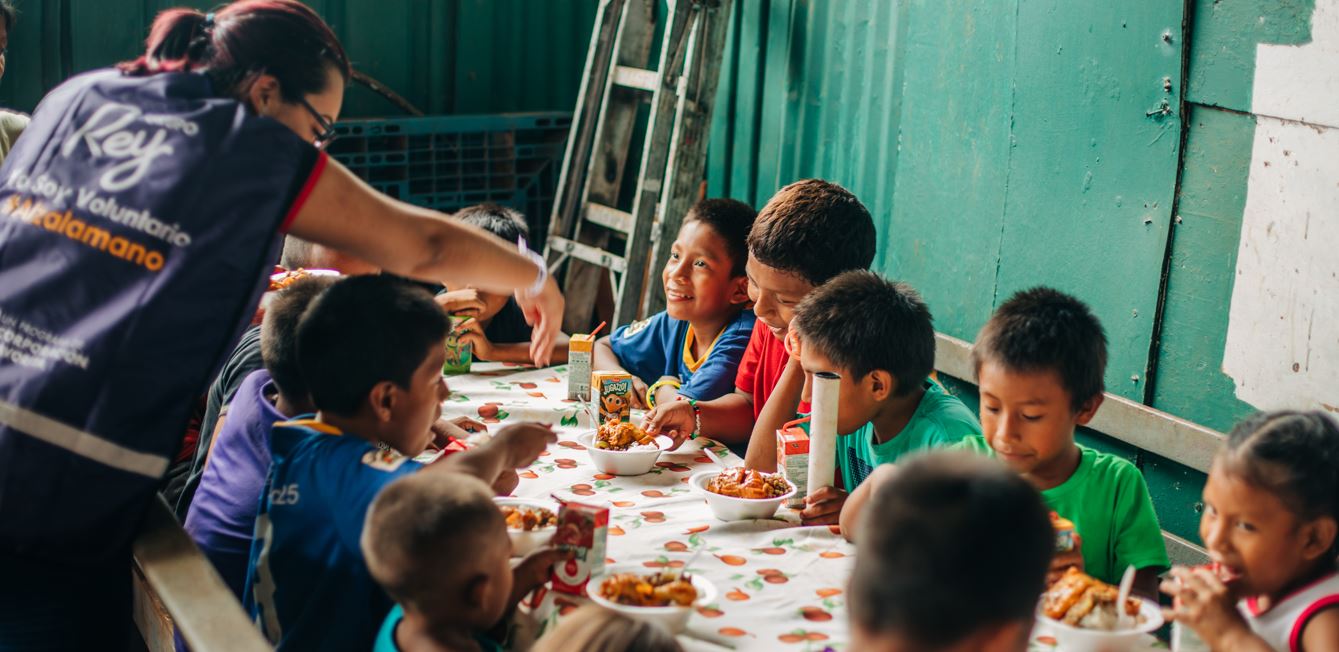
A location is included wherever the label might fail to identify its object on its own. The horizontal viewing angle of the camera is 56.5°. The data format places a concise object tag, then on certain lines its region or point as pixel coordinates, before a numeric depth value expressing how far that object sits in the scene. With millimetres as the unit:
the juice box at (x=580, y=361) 3748
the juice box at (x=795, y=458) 2818
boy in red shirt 3445
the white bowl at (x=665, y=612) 2076
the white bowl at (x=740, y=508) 2658
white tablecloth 2164
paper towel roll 2727
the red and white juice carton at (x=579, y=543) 2277
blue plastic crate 6281
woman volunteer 2164
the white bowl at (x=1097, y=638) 2008
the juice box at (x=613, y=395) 3375
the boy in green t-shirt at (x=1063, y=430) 2455
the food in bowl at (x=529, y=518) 2484
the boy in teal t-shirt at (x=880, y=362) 2873
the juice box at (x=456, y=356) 4047
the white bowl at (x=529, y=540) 2400
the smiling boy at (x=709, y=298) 3783
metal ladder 5621
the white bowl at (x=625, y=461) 3018
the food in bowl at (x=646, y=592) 2145
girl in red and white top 1923
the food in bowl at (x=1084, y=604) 2027
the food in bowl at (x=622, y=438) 3086
